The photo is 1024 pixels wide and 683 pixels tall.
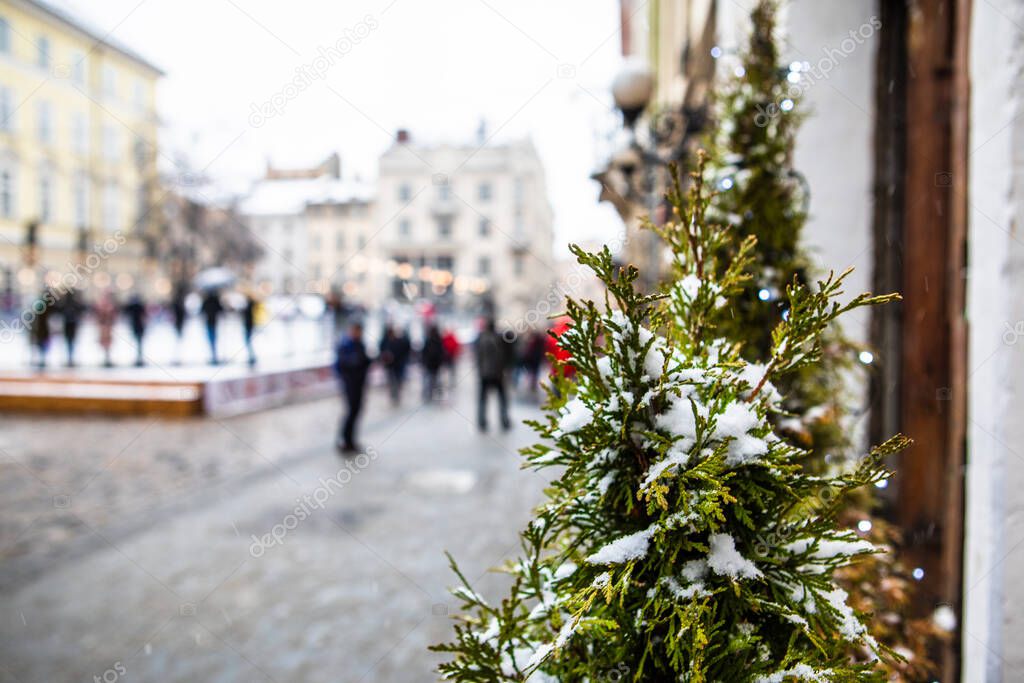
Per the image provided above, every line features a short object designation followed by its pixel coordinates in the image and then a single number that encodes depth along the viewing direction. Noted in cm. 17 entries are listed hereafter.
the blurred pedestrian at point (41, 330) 1642
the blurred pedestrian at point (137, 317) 1794
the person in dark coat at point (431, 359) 1587
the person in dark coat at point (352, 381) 986
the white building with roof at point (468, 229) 5181
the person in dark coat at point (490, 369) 1150
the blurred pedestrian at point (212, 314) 1688
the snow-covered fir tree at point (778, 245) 253
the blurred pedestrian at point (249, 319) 1714
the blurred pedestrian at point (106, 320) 1669
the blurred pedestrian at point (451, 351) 1902
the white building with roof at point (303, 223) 4169
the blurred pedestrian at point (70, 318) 1744
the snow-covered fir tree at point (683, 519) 120
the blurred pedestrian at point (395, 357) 1602
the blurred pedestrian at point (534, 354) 1789
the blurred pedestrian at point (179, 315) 1894
